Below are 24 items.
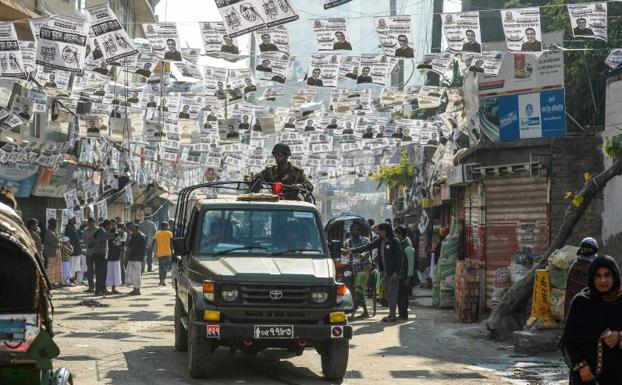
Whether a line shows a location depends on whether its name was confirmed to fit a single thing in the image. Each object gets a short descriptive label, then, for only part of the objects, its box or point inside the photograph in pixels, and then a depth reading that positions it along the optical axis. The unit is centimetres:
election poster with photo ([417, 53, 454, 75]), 2178
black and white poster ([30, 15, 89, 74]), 1836
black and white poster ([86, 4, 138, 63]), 1836
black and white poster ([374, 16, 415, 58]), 1897
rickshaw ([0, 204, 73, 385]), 692
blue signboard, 2178
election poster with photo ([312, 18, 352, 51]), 1917
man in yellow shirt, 3042
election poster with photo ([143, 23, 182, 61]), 2020
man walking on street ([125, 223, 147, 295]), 2733
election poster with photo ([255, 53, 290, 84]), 2236
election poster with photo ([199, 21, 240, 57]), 1959
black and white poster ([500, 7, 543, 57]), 1825
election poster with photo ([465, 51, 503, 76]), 2127
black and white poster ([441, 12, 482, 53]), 1836
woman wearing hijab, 745
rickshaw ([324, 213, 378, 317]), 2073
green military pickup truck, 1194
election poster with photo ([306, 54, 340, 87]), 2275
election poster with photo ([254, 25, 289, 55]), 1981
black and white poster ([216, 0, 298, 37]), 1641
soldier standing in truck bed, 1627
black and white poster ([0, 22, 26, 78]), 1953
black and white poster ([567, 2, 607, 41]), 1811
